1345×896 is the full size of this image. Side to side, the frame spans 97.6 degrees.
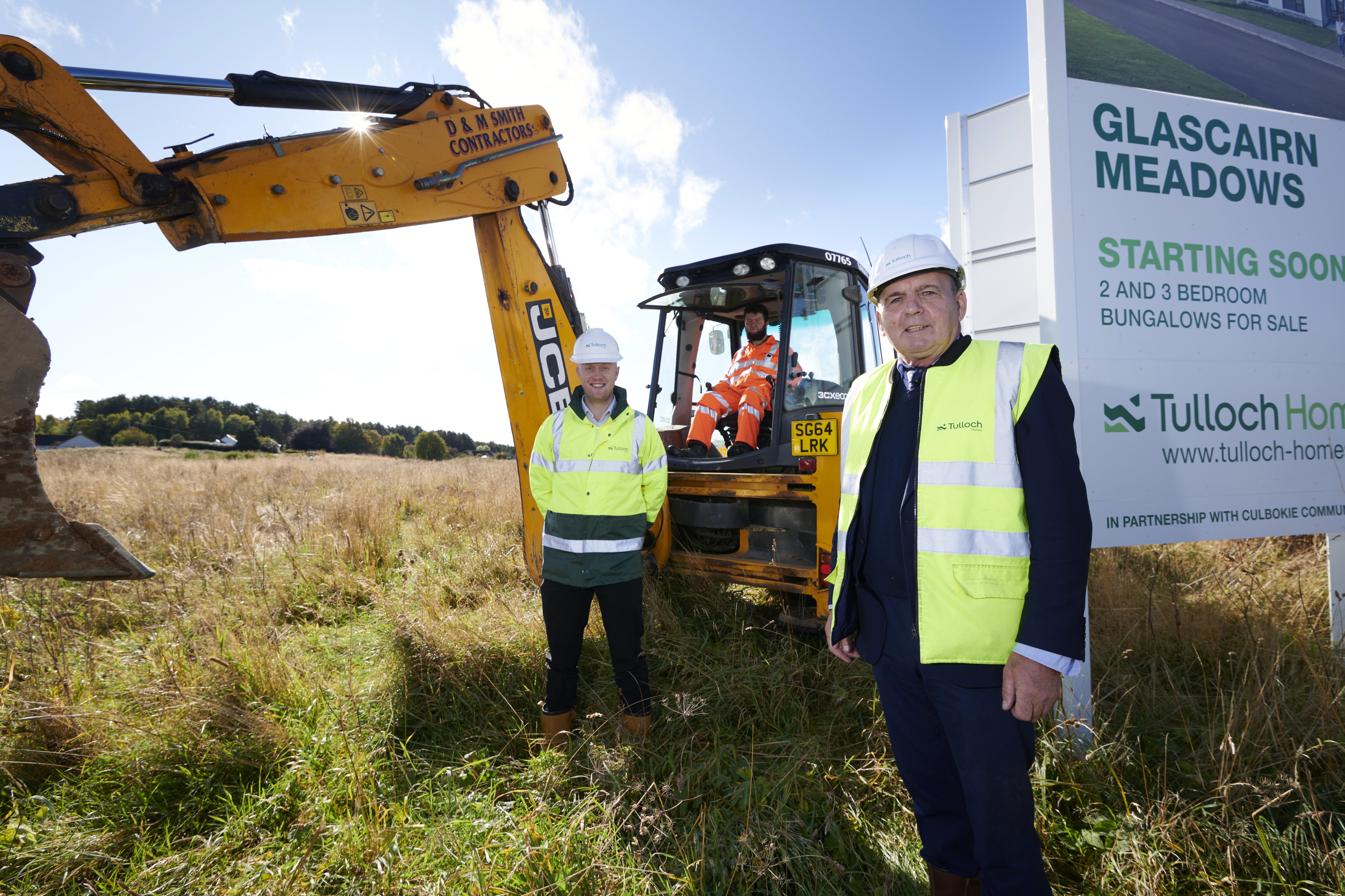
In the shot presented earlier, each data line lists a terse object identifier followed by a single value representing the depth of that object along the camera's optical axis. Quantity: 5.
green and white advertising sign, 2.82
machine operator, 4.60
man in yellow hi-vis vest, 1.54
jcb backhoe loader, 2.47
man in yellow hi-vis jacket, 3.13
